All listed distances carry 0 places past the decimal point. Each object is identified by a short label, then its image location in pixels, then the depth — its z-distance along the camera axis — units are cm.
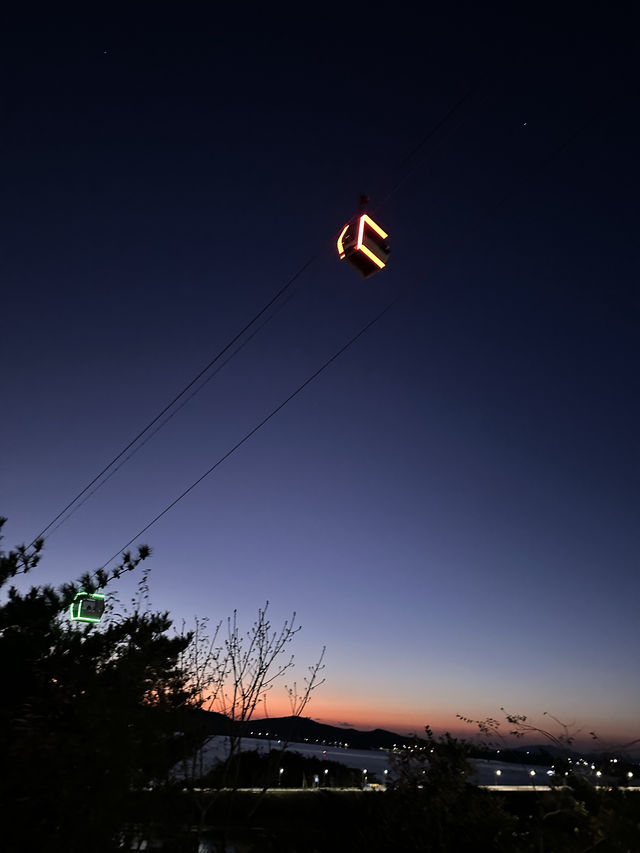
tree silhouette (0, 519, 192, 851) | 593
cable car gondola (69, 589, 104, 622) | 933
